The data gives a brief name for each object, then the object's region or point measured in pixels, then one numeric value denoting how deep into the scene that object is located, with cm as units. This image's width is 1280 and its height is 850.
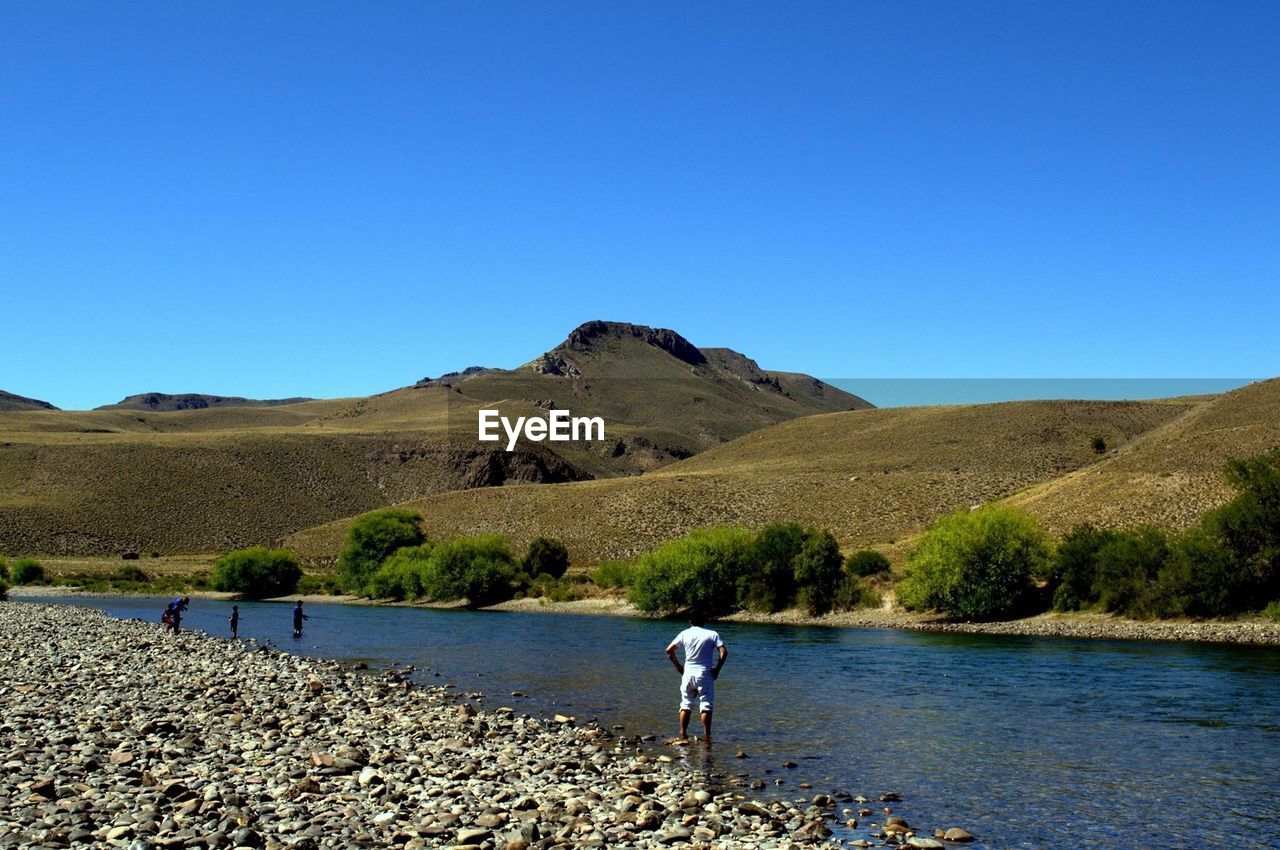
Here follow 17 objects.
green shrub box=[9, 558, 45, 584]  10069
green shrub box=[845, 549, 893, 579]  6819
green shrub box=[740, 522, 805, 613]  6731
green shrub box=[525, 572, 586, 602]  7931
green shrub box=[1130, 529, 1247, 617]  5059
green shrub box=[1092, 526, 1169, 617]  5359
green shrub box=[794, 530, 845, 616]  6525
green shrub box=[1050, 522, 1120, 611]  5666
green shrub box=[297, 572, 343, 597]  9856
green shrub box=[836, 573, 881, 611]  6425
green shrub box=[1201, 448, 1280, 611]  5038
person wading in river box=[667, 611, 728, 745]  1986
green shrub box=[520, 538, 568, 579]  9256
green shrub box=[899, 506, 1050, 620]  5838
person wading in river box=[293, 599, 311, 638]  4998
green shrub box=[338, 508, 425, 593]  9719
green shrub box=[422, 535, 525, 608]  8319
